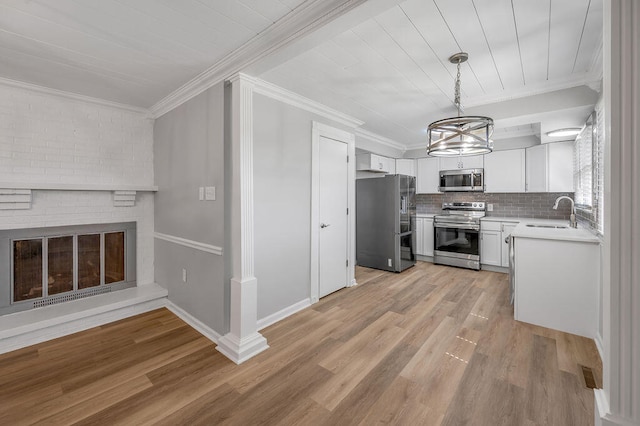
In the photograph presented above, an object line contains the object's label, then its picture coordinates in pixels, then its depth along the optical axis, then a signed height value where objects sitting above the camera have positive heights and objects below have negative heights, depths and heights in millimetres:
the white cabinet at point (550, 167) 4227 +723
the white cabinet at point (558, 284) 2488 -700
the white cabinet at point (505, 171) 4652 +728
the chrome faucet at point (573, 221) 3359 -115
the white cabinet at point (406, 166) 5656 +956
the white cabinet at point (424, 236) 5297 -479
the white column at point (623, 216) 865 -11
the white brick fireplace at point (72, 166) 2559 +482
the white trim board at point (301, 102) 2604 +1216
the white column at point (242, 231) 2229 -166
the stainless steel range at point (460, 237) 4715 -444
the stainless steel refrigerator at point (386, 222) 4562 -181
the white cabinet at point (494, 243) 4512 -529
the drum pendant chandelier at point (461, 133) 2125 +666
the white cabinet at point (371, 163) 4754 +880
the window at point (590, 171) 2432 +450
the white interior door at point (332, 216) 3414 -58
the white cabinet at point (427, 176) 5523 +751
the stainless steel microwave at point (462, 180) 4980 +607
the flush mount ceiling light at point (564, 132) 3320 +1014
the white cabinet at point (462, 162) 5035 +954
